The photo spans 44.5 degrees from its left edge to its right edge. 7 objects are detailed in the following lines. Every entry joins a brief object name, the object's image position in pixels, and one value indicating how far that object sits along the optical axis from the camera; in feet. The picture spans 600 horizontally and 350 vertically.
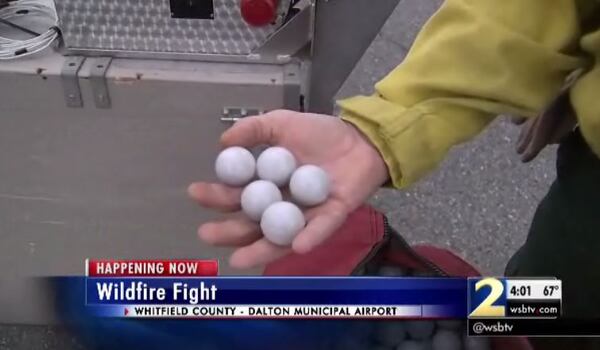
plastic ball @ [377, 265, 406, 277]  2.62
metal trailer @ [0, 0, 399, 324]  3.15
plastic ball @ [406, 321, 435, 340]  2.41
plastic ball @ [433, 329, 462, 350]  2.49
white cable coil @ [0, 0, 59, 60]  3.19
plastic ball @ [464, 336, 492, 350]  2.48
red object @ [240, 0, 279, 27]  3.09
